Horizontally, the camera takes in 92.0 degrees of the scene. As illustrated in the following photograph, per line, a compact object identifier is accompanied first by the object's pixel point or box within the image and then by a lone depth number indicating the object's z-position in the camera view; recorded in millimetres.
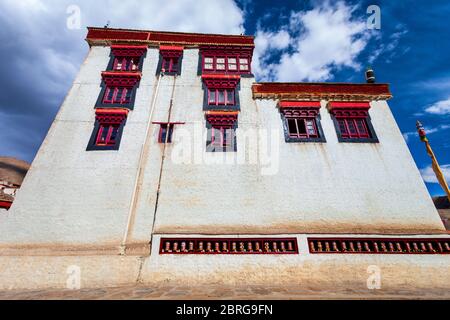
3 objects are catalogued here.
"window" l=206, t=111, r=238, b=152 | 11059
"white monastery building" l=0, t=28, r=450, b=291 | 7914
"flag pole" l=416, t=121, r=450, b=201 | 10173
